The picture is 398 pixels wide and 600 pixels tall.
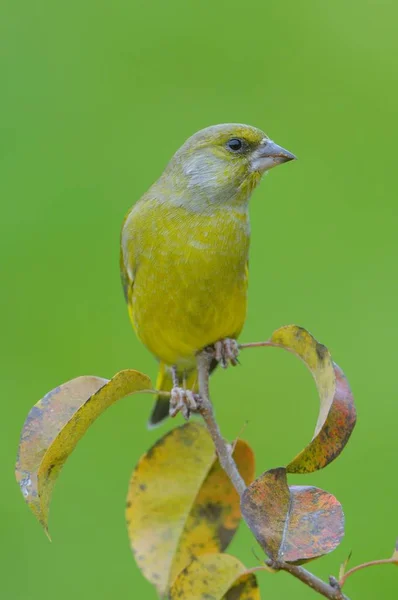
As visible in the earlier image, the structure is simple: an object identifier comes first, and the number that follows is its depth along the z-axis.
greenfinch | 5.84
